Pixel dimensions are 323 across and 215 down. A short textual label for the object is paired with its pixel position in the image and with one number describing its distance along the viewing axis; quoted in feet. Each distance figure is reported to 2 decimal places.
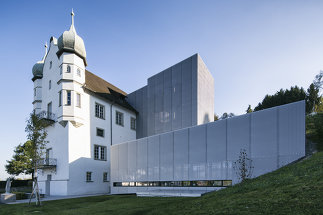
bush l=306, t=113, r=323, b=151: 39.35
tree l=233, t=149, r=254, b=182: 41.60
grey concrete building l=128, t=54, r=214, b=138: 81.71
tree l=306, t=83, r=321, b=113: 123.85
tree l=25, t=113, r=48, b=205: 51.42
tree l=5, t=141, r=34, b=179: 141.61
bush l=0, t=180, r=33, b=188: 137.29
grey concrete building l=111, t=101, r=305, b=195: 38.96
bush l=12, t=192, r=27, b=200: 70.49
